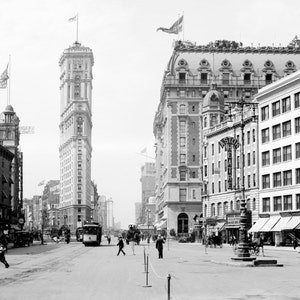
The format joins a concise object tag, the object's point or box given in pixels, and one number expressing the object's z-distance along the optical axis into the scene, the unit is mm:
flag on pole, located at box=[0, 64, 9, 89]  128212
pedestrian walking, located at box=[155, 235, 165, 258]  48506
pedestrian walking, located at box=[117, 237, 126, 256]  54794
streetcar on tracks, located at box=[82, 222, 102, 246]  88869
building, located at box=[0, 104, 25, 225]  149750
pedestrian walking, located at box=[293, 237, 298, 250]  66938
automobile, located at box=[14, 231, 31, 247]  92312
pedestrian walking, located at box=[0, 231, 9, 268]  36969
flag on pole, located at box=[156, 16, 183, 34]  113688
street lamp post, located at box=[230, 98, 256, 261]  41562
